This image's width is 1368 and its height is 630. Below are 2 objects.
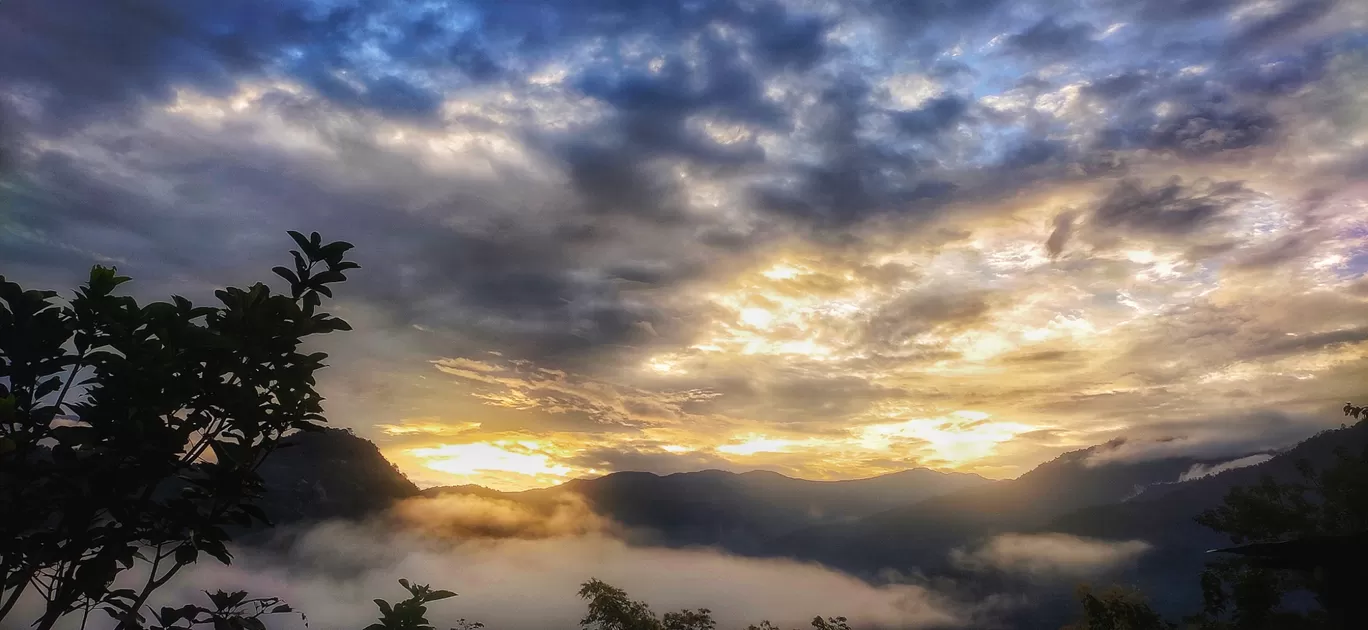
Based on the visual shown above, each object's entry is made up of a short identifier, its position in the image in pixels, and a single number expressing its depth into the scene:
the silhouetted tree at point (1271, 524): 30.05
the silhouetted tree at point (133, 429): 5.86
